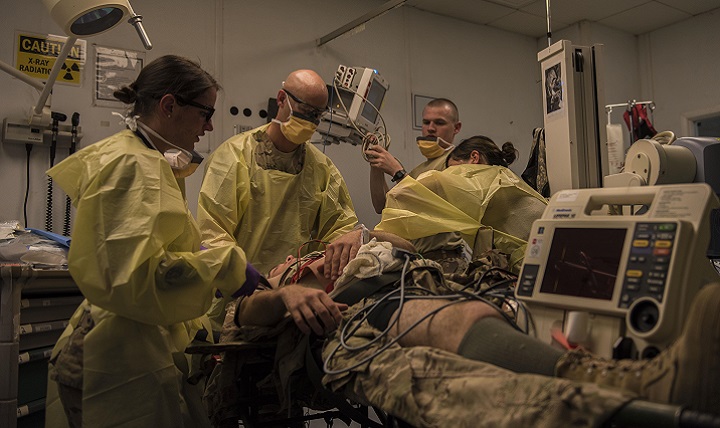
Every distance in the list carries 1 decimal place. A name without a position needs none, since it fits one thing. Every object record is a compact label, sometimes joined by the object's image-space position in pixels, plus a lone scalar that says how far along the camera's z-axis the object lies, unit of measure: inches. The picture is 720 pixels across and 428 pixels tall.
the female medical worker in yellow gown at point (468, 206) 82.5
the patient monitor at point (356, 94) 128.0
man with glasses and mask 96.0
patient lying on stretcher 32.8
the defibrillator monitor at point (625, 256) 40.8
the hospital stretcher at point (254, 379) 60.8
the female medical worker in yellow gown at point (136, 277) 57.4
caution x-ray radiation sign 124.6
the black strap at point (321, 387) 59.6
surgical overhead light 77.4
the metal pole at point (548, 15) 73.7
